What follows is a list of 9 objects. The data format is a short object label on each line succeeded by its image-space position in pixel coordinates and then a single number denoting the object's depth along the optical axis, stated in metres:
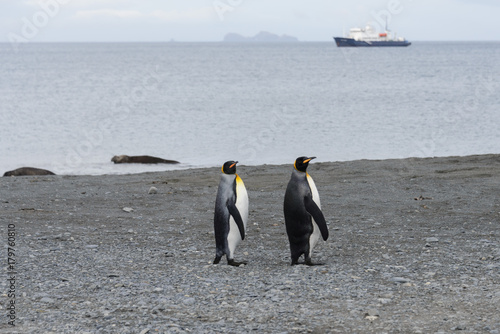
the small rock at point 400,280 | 12.86
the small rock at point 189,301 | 11.63
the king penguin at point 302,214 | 13.90
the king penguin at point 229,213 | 13.94
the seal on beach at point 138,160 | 39.00
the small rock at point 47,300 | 11.75
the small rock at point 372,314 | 10.81
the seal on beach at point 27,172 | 33.28
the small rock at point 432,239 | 16.41
